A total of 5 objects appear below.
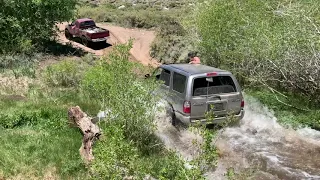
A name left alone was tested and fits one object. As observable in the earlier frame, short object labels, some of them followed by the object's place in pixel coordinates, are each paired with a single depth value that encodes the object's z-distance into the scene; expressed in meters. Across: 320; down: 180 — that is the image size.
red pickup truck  27.44
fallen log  8.27
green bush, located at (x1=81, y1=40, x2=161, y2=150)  8.39
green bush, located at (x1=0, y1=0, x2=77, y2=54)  19.73
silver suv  9.70
